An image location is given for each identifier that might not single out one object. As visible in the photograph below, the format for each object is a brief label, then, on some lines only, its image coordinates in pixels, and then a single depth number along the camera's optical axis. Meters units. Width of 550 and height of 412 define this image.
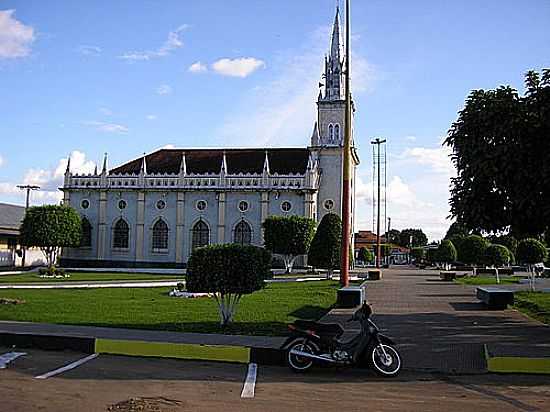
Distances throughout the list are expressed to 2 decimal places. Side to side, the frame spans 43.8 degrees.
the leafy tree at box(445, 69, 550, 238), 15.76
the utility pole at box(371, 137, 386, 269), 71.07
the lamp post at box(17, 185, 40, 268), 77.19
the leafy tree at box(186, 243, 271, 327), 14.17
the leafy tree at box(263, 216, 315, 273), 56.19
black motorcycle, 10.23
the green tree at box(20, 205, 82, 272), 55.56
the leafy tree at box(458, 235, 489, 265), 52.41
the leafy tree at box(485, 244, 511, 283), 44.75
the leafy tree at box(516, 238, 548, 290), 42.56
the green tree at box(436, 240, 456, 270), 64.38
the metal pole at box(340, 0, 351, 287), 25.17
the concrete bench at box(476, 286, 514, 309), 21.71
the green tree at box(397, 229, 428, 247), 157.75
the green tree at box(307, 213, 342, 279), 43.62
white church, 64.06
